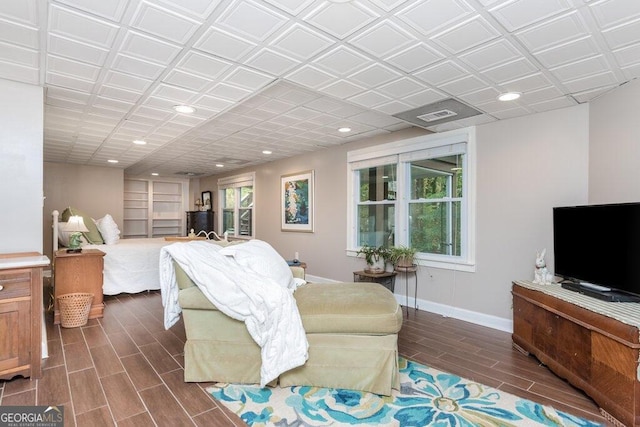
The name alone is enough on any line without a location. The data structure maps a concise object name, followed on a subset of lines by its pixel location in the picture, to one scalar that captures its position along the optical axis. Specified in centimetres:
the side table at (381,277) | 395
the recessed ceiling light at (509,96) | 273
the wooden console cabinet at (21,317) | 217
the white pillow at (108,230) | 491
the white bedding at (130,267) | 464
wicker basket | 335
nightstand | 366
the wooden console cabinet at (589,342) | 178
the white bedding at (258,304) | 208
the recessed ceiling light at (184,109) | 321
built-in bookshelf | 855
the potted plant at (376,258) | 410
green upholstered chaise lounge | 212
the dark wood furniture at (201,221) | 815
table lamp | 384
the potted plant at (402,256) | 400
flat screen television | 217
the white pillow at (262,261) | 240
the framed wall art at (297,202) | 559
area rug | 184
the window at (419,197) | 375
